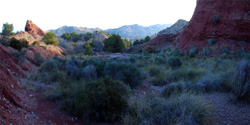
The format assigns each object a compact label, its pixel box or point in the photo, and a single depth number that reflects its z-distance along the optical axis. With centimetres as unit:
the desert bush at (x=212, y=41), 2299
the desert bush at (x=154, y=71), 1173
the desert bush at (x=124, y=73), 888
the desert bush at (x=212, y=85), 696
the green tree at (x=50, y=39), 3366
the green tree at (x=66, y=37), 6581
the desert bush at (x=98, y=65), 1003
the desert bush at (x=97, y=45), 5121
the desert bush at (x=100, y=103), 540
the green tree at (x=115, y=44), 4628
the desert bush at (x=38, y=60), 1648
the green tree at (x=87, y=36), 6789
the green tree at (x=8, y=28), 3135
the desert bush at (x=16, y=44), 1666
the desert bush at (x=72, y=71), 1005
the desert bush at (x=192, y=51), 2272
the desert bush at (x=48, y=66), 1211
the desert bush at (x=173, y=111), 354
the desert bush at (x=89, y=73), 923
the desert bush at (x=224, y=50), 2042
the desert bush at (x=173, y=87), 636
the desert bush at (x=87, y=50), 3435
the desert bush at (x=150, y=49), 3628
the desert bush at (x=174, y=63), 1314
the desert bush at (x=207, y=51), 2189
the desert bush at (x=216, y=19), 2353
